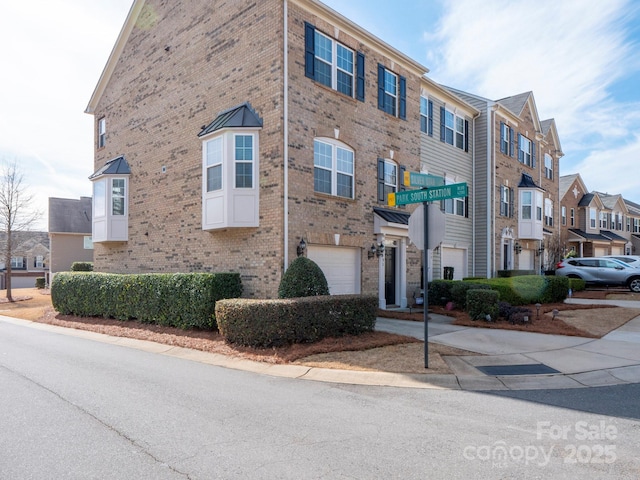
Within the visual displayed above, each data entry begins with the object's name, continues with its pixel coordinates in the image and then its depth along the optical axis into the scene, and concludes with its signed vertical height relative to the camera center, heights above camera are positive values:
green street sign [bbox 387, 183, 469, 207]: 7.57 +1.03
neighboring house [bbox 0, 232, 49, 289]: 45.25 -1.57
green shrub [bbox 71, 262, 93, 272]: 26.95 -0.93
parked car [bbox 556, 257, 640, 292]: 21.70 -0.97
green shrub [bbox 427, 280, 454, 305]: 15.93 -1.45
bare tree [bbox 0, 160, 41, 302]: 26.28 +2.16
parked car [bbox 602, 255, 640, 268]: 22.33 -0.39
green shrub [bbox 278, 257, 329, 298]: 10.70 -0.72
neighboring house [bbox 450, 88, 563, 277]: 21.84 +3.51
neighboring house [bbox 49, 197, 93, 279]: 35.81 +1.30
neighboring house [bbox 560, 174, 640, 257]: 35.81 +2.84
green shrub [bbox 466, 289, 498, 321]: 12.70 -1.49
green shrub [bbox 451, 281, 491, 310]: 14.88 -1.31
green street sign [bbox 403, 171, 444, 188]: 7.89 +1.31
